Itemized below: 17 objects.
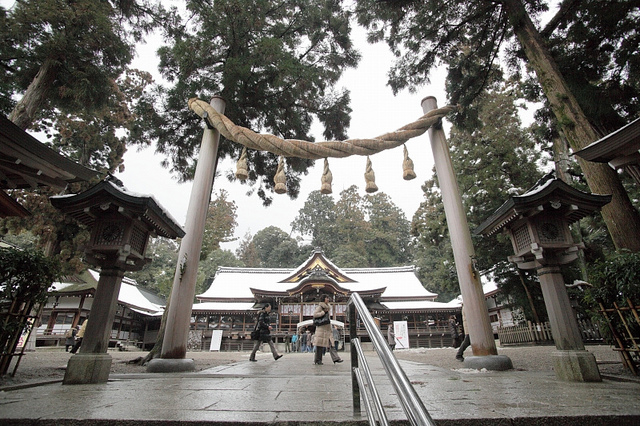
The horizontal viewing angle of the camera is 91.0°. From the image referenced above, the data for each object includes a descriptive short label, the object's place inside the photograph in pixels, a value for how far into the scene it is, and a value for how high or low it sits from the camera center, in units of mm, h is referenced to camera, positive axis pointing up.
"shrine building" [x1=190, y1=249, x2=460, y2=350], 19859 +2096
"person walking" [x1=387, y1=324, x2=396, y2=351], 16091 +227
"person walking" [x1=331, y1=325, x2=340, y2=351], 15984 +297
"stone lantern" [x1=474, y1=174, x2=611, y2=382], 3682 +1212
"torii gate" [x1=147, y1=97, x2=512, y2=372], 4188 +2139
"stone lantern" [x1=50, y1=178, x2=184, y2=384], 3693 +1178
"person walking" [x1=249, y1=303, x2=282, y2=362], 7355 +277
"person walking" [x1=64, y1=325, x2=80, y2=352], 13952 +10
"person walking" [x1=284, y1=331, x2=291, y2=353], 17655 -4
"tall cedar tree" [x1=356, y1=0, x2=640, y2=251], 4891 +6211
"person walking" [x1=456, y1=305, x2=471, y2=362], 6325 -114
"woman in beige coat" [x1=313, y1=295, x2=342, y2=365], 6676 +190
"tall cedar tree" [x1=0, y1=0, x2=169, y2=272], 6477 +5875
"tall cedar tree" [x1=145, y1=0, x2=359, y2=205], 6633 +5632
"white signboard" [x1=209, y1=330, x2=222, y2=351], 18594 +77
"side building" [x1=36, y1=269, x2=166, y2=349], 18183 +1498
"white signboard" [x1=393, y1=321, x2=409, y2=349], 18438 +476
